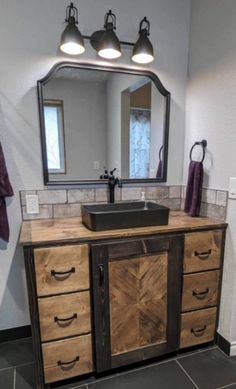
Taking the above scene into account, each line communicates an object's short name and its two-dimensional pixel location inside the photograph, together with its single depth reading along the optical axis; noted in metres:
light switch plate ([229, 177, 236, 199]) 1.50
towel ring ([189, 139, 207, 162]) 1.73
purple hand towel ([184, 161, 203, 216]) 1.69
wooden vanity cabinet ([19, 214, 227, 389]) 1.26
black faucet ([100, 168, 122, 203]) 1.76
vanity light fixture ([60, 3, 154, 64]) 1.45
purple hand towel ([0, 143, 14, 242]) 1.46
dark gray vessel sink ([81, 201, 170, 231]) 1.35
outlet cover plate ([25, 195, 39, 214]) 1.63
